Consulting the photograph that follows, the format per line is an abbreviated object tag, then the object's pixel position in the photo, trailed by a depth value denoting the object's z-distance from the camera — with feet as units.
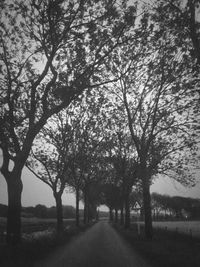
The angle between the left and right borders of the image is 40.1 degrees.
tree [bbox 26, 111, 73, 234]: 94.48
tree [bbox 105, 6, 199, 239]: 48.83
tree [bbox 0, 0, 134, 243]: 42.78
